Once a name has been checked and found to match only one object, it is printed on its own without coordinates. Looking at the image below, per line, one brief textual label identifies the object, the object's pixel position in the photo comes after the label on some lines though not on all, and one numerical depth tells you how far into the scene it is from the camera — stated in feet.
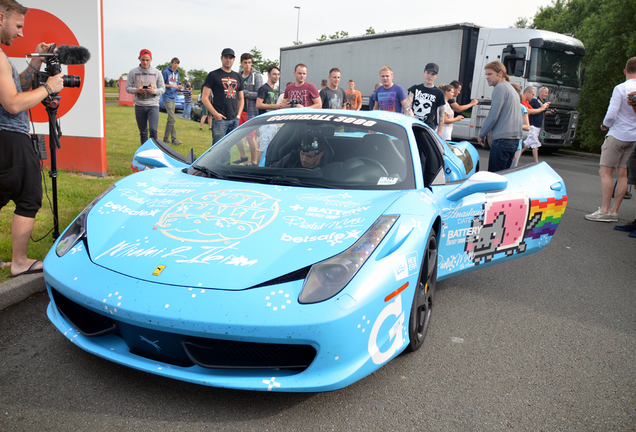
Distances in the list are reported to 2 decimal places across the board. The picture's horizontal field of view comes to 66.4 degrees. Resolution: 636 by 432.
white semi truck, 46.09
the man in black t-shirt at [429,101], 24.36
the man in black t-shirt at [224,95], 23.79
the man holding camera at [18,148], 10.03
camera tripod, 11.96
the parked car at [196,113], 69.82
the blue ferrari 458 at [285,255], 6.44
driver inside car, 10.74
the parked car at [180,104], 92.91
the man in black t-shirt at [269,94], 27.11
